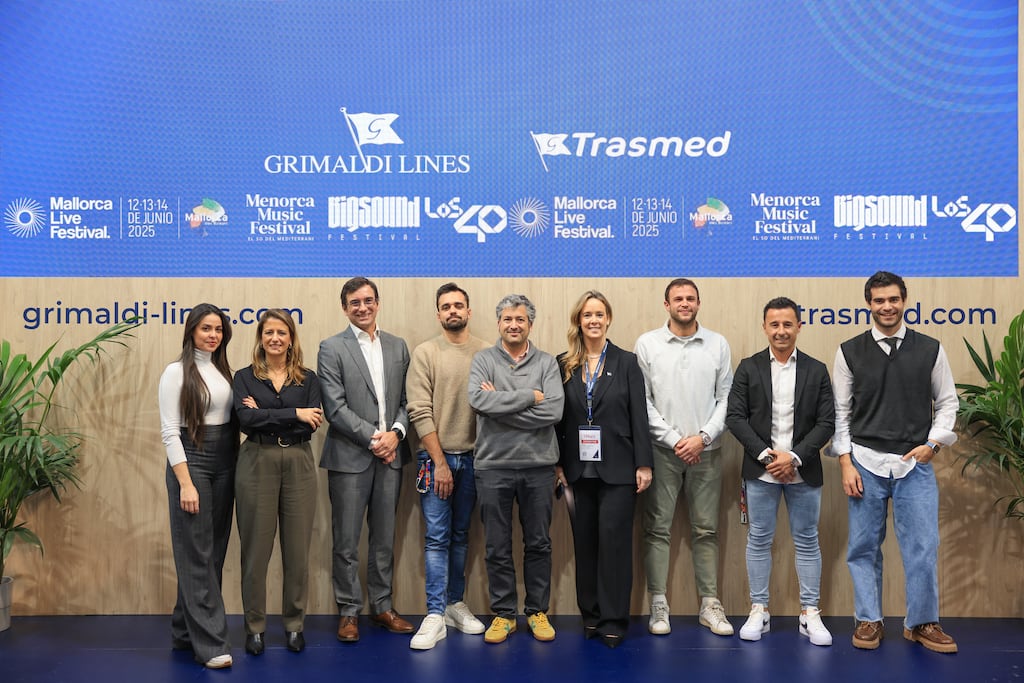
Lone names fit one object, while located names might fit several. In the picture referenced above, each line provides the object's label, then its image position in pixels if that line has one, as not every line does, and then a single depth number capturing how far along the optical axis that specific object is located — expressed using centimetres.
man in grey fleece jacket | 384
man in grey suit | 400
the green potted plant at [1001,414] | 409
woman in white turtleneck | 357
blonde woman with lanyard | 393
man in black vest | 383
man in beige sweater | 407
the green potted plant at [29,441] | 410
